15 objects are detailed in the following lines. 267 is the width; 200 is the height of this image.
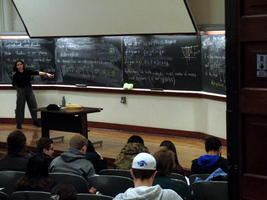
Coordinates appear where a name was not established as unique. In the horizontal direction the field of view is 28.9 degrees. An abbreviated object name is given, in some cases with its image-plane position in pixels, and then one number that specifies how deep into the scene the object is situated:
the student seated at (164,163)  3.85
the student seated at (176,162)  4.76
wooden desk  7.54
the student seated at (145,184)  2.92
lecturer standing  9.19
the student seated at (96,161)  5.10
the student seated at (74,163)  4.58
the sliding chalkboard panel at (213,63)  7.58
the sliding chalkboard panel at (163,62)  8.20
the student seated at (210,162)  4.42
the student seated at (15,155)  4.73
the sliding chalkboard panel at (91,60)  9.25
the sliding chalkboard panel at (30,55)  10.09
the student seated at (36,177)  3.90
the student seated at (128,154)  4.76
